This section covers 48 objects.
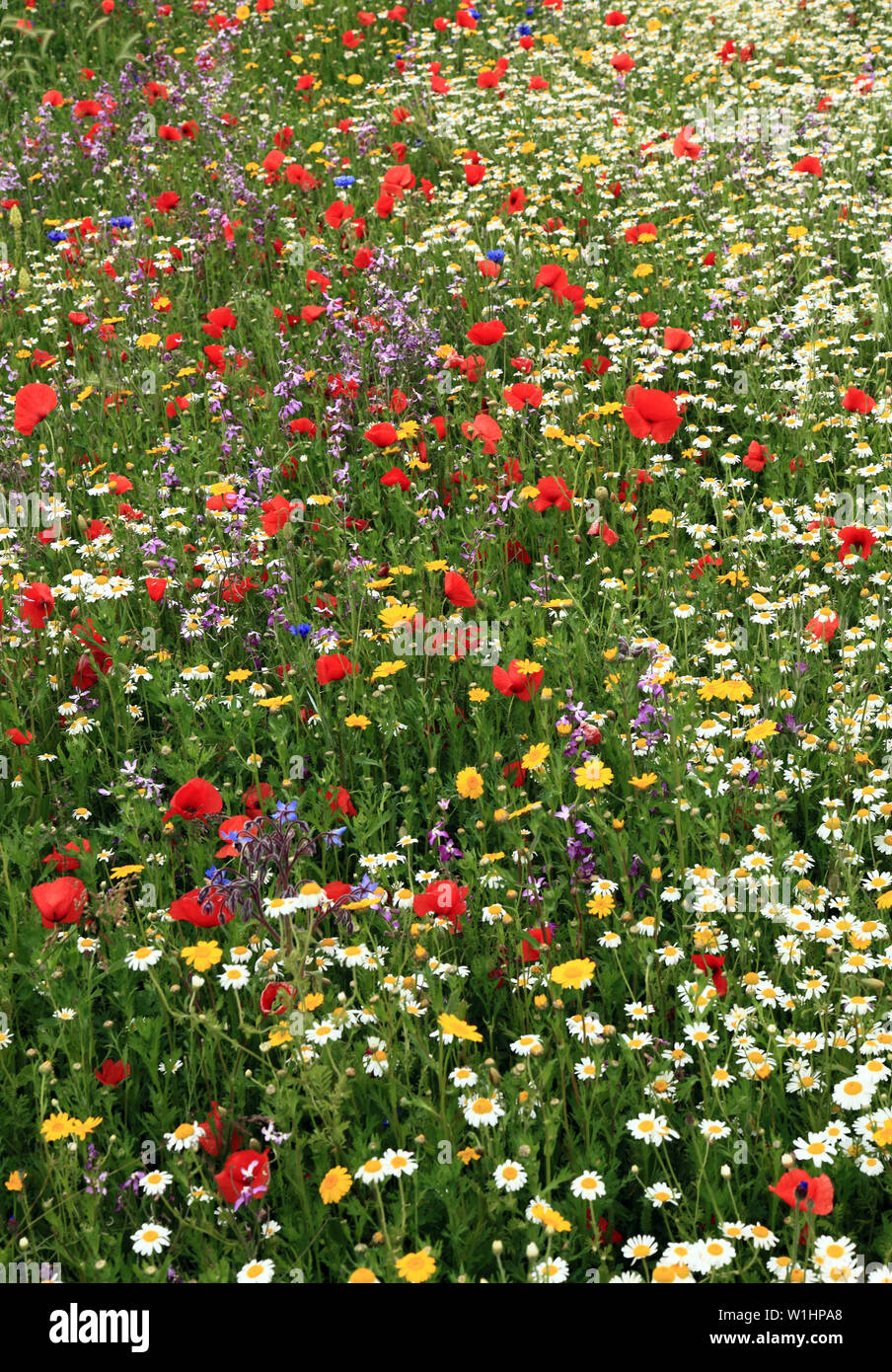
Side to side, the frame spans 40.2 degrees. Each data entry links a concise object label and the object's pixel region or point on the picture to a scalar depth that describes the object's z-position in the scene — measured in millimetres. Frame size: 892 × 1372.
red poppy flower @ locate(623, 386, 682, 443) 3717
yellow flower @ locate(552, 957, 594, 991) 2453
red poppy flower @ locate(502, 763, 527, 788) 3141
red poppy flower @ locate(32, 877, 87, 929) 2572
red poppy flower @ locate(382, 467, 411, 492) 4293
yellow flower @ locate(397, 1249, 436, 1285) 1968
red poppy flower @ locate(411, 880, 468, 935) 2605
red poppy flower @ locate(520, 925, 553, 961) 2611
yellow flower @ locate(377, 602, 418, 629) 3604
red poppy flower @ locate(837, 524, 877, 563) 3465
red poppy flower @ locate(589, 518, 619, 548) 3988
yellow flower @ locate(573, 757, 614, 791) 2922
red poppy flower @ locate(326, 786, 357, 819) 3041
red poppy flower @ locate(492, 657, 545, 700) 3113
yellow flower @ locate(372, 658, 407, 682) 3516
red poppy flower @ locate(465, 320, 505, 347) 4438
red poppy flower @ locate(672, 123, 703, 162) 6117
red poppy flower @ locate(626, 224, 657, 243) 5840
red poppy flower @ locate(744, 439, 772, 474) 4422
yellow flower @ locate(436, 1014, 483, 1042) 2250
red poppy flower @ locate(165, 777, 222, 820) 2717
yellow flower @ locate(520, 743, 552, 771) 2996
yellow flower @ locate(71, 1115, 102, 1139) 2305
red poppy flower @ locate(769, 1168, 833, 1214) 1937
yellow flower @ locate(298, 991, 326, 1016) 2252
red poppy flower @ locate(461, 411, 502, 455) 4082
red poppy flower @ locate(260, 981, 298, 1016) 2408
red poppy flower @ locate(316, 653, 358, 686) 3344
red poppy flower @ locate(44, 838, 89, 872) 3018
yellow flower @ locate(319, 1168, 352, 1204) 2172
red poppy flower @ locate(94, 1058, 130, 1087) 2525
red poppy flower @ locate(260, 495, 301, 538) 3812
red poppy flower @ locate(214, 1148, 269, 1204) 2205
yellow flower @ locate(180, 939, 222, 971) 2529
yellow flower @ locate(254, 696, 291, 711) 3285
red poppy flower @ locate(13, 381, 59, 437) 4148
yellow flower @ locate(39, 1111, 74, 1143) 2262
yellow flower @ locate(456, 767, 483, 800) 3047
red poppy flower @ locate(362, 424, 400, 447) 4184
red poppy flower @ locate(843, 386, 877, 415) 4145
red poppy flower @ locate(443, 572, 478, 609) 3348
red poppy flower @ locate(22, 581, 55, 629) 3666
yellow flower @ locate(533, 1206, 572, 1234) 2000
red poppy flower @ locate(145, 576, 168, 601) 3815
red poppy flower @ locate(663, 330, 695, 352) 4637
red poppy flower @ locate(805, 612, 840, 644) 3535
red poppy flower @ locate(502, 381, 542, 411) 4308
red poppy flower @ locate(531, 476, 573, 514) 4027
